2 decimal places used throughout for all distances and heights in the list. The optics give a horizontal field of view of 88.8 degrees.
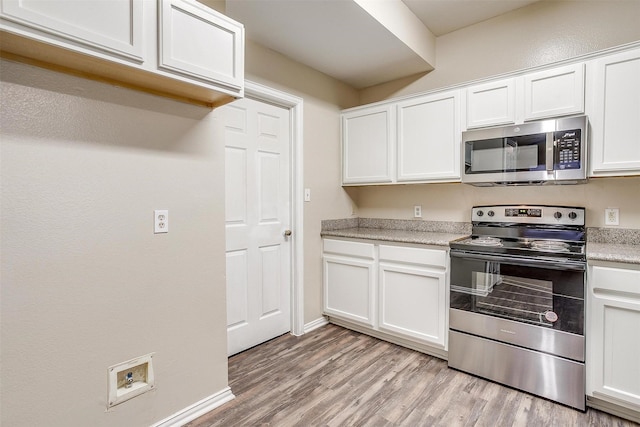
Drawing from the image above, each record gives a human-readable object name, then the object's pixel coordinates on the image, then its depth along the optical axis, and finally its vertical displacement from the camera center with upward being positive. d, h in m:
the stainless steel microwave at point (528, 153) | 2.02 +0.35
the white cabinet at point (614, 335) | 1.71 -0.70
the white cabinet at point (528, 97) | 2.07 +0.74
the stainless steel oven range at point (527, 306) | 1.86 -0.63
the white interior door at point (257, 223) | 2.48 -0.13
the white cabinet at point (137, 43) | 1.10 +0.63
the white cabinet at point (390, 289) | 2.40 -0.68
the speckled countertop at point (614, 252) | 1.71 -0.27
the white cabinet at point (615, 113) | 1.90 +0.55
